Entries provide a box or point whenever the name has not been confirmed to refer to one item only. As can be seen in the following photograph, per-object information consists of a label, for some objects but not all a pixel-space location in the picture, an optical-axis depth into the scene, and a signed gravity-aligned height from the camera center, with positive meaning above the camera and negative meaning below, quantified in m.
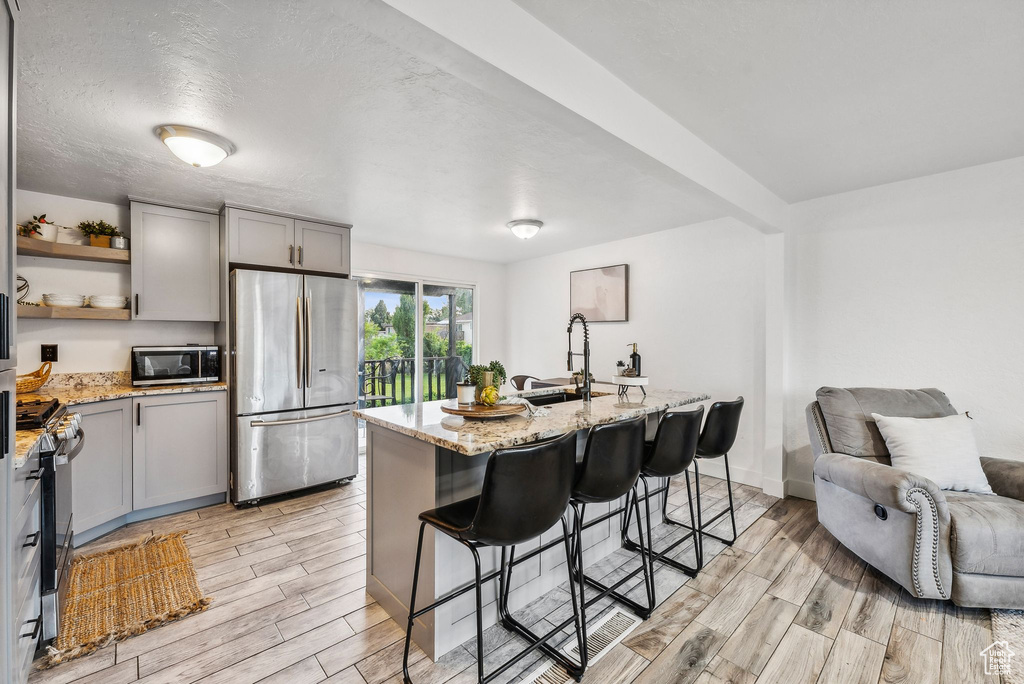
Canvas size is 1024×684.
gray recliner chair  1.96 -0.91
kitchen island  1.79 -0.71
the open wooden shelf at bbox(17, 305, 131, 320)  2.98 +0.18
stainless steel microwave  3.28 -0.21
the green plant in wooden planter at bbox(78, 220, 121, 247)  3.23 +0.81
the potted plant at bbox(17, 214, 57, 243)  3.02 +0.77
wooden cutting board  2.00 -0.34
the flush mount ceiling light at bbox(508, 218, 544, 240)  3.93 +1.01
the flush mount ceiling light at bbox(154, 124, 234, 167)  2.23 +1.03
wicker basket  2.38 -0.23
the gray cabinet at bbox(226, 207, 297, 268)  3.50 +0.83
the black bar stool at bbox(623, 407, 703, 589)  2.21 -0.57
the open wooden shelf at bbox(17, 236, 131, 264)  2.97 +0.63
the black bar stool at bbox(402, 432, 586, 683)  1.46 -0.60
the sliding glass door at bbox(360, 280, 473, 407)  5.05 -0.02
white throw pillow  2.34 -0.63
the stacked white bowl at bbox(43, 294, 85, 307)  3.09 +0.28
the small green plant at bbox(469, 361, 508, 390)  2.23 -0.18
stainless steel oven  1.75 -0.75
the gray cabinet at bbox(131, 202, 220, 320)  3.34 +0.60
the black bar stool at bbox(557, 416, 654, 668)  1.82 -0.55
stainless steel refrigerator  3.43 -0.36
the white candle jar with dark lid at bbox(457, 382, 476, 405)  2.20 -0.28
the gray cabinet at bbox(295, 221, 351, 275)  3.86 +0.84
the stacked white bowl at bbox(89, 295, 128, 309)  3.22 +0.28
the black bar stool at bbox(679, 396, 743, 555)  2.60 -0.56
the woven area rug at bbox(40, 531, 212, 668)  1.92 -1.32
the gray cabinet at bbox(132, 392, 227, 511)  3.15 -0.83
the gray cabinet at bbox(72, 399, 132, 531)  2.83 -0.87
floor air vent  1.70 -1.32
